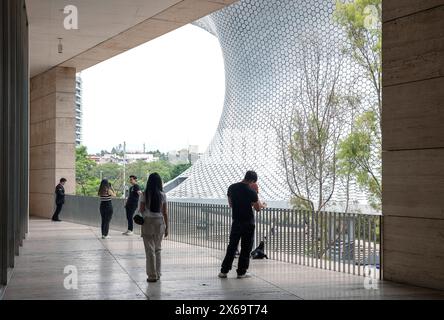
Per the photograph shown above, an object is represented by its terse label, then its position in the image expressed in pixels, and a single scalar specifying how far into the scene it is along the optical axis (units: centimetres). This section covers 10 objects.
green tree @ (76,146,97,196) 8644
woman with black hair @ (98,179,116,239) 1717
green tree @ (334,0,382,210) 2528
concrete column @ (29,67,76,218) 2669
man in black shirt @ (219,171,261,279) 987
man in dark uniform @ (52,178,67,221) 2395
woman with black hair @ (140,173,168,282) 944
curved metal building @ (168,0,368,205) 4497
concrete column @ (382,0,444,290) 879
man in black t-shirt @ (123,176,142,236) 1743
